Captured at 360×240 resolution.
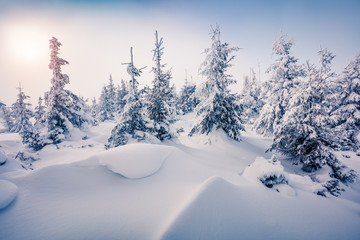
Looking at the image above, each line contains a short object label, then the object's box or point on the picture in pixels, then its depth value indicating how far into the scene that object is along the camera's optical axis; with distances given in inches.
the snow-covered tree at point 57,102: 522.9
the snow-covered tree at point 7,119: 1398.5
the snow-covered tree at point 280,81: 593.9
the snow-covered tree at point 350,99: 616.7
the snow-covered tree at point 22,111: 1104.8
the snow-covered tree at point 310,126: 362.9
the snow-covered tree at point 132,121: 406.9
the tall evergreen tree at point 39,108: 1186.0
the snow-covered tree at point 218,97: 513.7
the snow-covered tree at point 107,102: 1546.5
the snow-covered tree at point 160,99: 503.2
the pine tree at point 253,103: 1214.9
